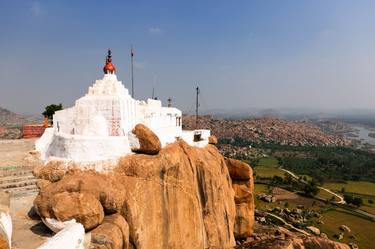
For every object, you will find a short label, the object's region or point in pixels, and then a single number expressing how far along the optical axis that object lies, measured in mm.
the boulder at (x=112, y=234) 13289
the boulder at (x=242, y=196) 34469
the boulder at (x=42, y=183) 17994
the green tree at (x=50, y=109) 44969
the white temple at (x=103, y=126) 18828
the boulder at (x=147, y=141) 20203
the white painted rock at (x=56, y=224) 13615
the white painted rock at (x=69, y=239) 11232
